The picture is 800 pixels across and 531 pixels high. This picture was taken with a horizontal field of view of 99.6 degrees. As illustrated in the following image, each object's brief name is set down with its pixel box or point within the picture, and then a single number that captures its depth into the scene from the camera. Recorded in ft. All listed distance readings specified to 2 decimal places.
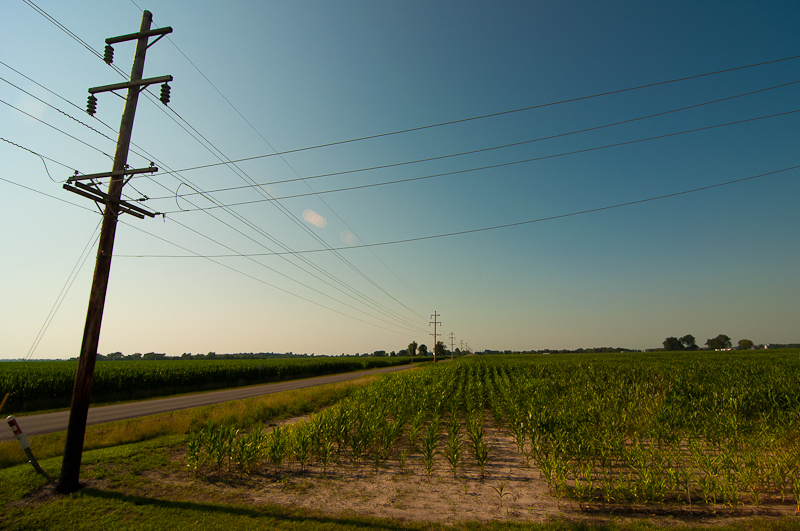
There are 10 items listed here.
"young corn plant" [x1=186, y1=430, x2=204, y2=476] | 29.35
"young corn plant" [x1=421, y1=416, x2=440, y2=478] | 28.81
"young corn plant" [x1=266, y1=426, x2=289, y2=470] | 29.86
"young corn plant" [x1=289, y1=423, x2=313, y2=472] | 30.27
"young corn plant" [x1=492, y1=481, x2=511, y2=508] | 24.29
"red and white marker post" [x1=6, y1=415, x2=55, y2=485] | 23.63
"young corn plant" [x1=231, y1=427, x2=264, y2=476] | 29.12
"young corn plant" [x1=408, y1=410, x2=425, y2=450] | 33.36
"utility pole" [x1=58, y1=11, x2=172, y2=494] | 26.08
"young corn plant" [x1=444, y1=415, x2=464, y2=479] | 28.69
